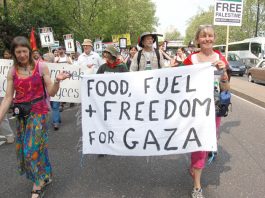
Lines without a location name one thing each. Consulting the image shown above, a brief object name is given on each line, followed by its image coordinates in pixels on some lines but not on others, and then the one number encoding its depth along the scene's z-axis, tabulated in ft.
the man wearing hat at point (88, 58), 14.37
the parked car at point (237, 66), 45.01
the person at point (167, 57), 11.08
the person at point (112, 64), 9.41
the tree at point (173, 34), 303.99
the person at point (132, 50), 20.18
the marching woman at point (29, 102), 6.58
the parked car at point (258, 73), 31.52
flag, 17.43
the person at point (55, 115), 13.05
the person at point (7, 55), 14.44
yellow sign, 48.85
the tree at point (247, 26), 83.99
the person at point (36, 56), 13.76
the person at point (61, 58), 17.72
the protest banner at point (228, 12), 18.69
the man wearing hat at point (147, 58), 9.66
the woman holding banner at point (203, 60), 6.81
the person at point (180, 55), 20.49
